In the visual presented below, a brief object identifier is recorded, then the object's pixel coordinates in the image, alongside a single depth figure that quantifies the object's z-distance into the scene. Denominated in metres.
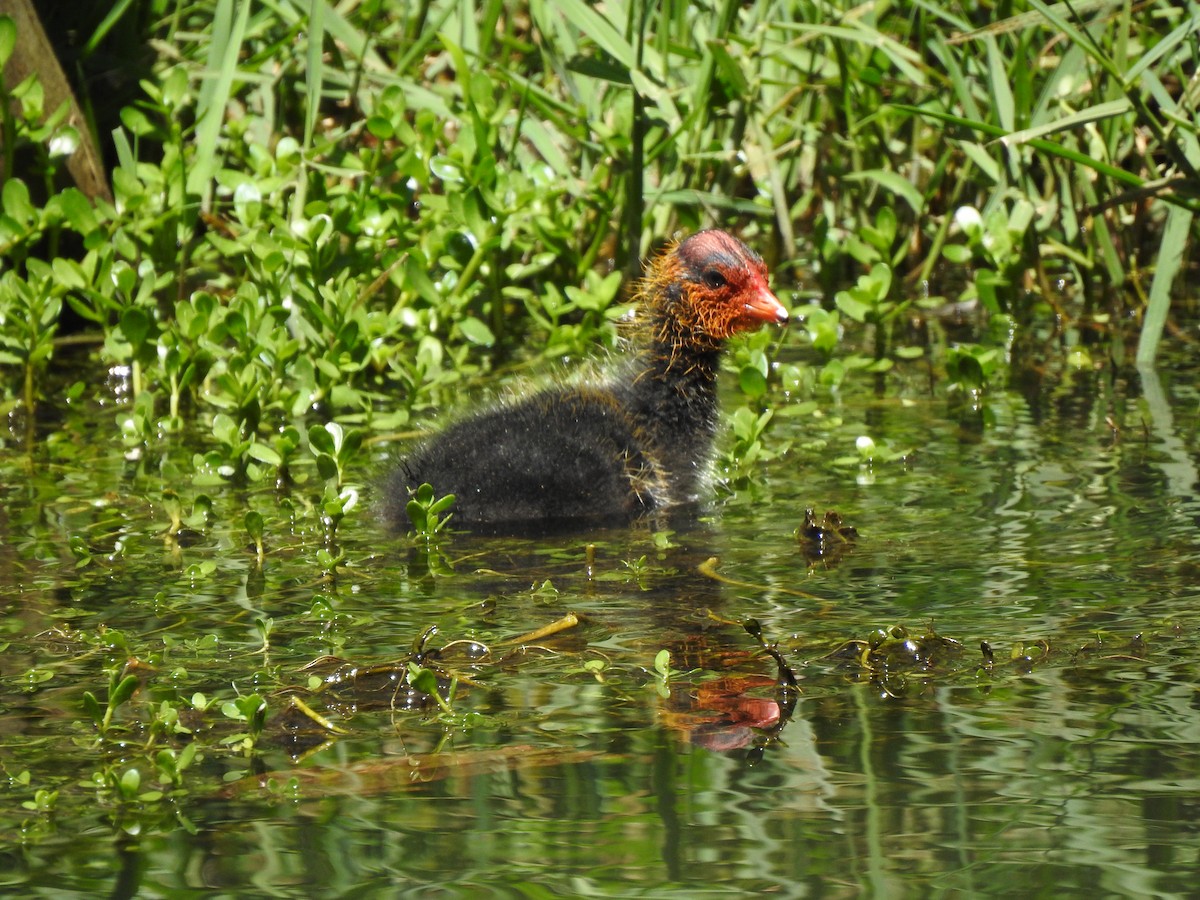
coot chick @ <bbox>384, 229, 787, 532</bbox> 9.64
